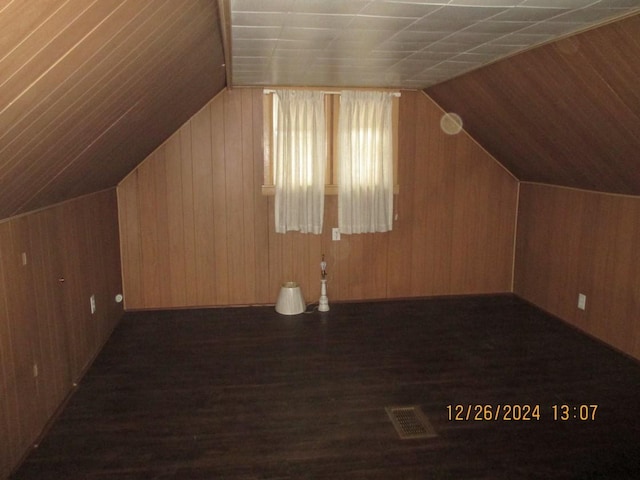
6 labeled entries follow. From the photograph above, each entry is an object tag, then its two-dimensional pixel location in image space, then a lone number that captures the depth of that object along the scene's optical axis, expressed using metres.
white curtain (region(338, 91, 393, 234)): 4.71
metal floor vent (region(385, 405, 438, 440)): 2.68
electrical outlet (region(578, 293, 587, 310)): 4.19
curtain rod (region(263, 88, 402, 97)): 4.61
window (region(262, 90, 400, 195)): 4.65
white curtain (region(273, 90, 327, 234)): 4.61
